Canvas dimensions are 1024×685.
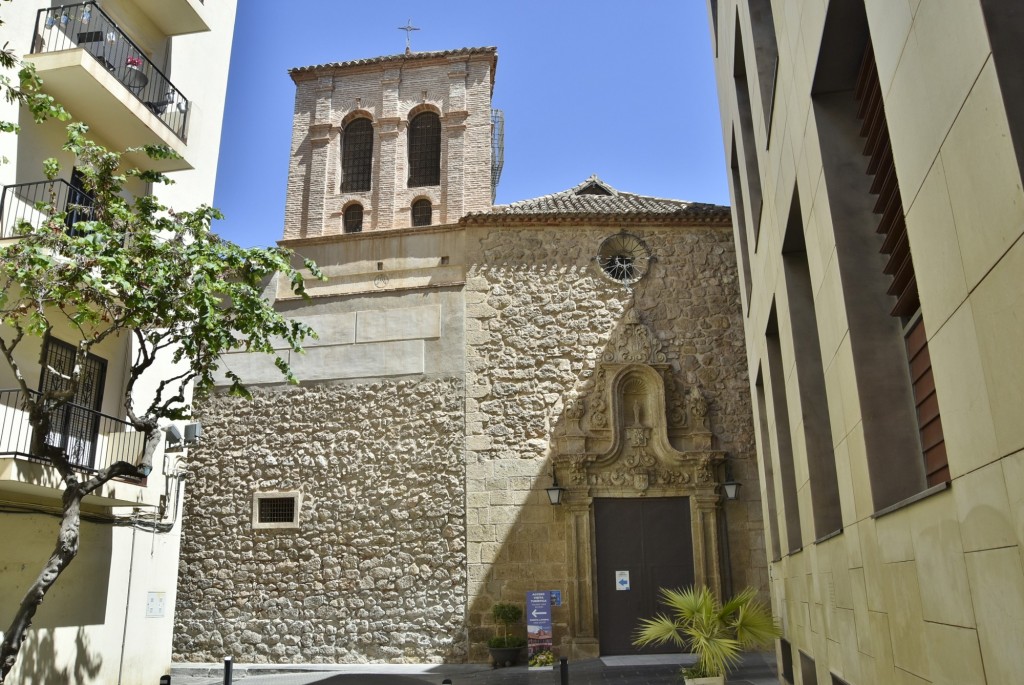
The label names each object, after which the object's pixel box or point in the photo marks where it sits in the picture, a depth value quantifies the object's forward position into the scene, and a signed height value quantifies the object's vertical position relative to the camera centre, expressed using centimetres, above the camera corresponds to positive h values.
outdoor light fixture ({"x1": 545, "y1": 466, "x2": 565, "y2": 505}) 1605 +156
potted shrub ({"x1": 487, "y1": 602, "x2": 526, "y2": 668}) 1494 -112
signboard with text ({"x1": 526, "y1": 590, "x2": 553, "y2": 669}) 1393 -75
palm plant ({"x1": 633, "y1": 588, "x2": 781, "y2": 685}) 937 -61
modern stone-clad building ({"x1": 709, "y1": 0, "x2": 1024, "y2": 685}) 281 +124
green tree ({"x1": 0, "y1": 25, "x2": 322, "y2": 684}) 889 +331
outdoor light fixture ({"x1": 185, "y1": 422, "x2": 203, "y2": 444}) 1466 +256
